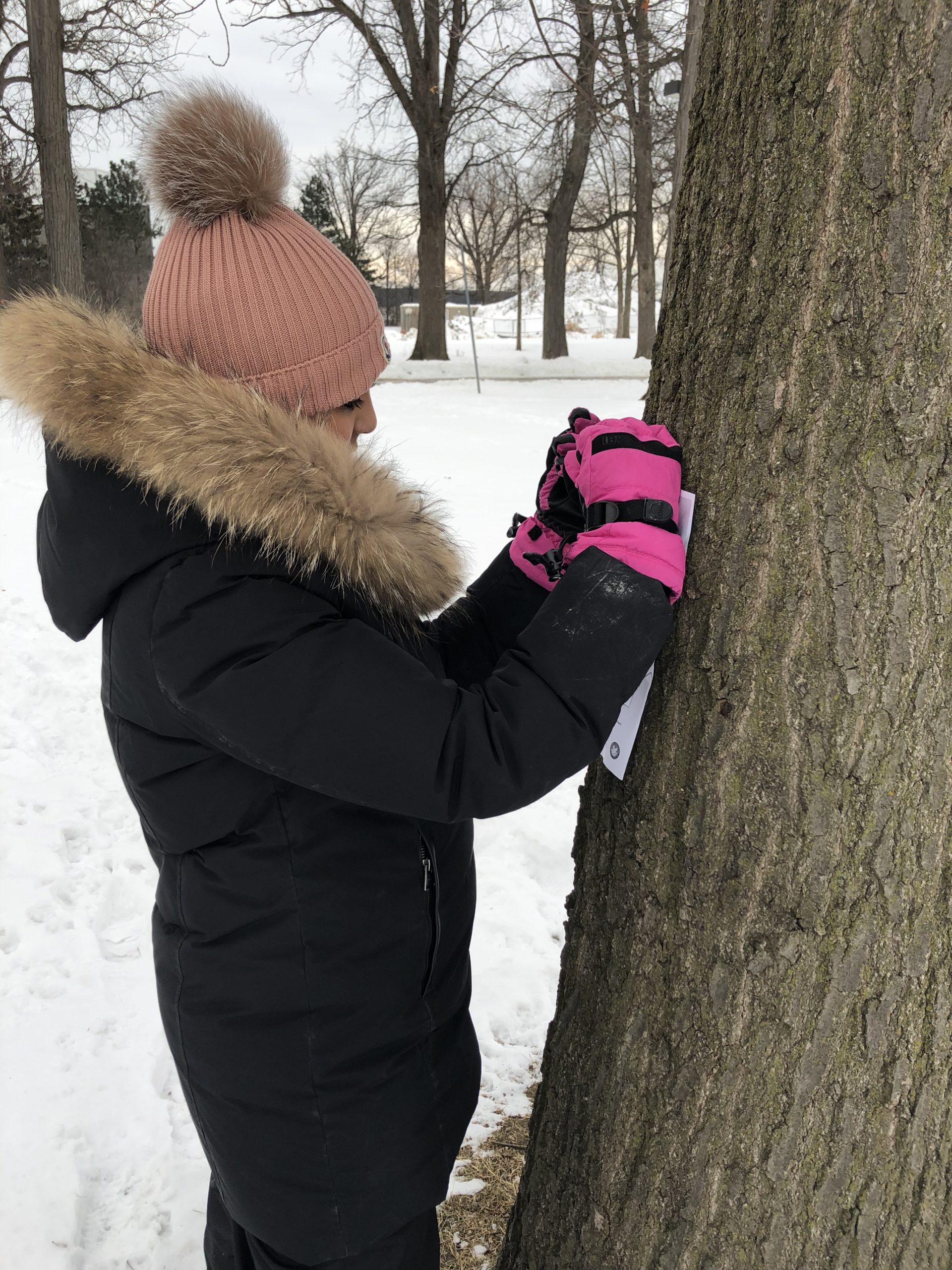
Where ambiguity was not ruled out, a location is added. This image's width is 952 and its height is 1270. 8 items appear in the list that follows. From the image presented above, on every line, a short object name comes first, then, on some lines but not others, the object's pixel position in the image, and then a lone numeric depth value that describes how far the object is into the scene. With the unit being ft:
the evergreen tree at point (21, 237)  64.34
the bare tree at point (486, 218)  82.74
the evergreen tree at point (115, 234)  75.87
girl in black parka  3.78
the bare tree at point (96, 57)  44.98
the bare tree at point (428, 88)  59.41
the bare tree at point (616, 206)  68.39
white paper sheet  4.11
